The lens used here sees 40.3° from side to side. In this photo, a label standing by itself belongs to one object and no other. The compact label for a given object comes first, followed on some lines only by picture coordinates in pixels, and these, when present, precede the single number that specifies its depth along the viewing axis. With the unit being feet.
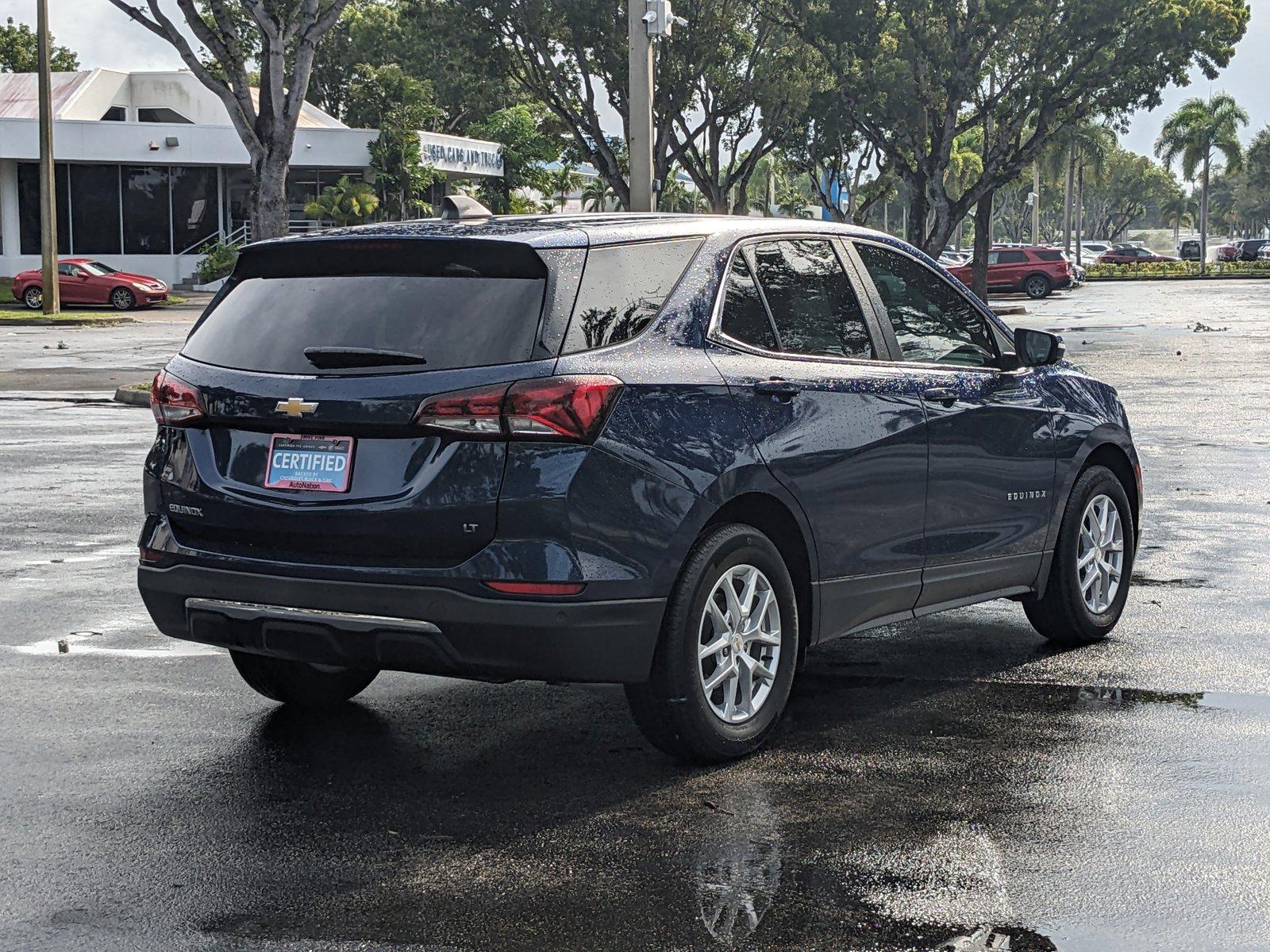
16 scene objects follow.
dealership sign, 203.26
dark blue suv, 16.60
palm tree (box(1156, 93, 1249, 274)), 291.38
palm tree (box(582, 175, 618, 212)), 313.53
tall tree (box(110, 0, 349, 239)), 90.74
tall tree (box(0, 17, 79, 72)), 249.75
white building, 179.42
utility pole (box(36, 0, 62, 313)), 121.70
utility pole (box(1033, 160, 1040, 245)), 335.06
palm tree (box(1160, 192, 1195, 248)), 542.98
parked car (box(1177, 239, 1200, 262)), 324.60
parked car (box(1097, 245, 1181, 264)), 288.51
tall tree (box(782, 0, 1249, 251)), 133.18
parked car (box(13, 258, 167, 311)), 147.43
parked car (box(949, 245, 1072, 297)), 183.62
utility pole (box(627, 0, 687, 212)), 66.08
